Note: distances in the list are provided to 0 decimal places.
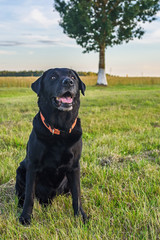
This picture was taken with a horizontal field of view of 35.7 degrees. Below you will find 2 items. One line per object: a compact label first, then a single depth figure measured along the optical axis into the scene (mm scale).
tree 26766
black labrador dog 2355
